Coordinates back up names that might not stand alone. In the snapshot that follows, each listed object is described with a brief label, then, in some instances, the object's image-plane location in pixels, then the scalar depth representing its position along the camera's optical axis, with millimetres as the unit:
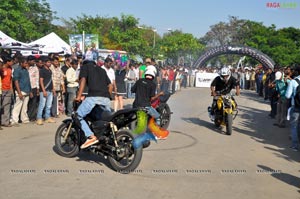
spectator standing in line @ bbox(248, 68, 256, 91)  32906
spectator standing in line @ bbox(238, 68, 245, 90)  34906
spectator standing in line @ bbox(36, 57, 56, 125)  10869
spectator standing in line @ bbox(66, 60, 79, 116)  12422
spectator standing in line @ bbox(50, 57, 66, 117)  11820
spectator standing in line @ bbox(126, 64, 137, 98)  19203
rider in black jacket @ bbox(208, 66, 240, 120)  10977
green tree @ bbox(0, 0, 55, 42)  35969
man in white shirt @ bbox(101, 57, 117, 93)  12434
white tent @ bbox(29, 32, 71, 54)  23000
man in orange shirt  9992
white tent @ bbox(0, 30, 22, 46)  19344
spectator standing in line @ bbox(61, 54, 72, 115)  12836
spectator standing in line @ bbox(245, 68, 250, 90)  33906
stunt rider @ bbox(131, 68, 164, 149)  8688
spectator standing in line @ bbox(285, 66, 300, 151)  8609
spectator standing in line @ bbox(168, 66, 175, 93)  25781
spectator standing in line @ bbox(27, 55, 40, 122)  10852
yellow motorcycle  10234
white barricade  35812
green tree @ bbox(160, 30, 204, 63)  60156
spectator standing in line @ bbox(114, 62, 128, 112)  13295
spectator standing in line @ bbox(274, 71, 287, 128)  11470
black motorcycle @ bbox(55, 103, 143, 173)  6305
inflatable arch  34956
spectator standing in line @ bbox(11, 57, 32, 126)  10438
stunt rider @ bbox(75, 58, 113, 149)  6613
